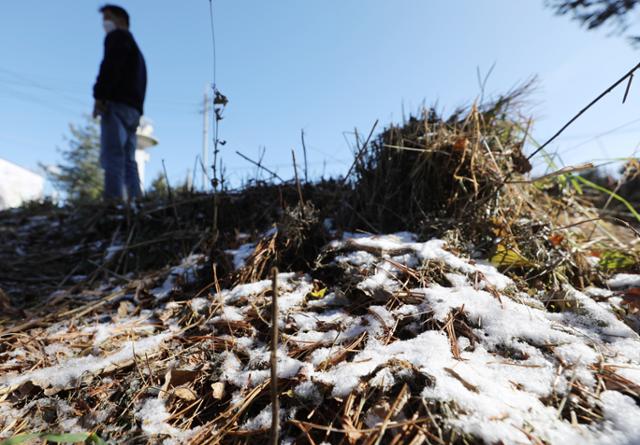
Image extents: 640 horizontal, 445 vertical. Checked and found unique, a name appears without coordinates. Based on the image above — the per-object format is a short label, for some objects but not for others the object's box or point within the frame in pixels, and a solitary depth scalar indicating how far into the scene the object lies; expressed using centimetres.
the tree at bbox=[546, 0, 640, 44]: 178
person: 321
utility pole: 2172
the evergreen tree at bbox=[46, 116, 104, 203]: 2073
